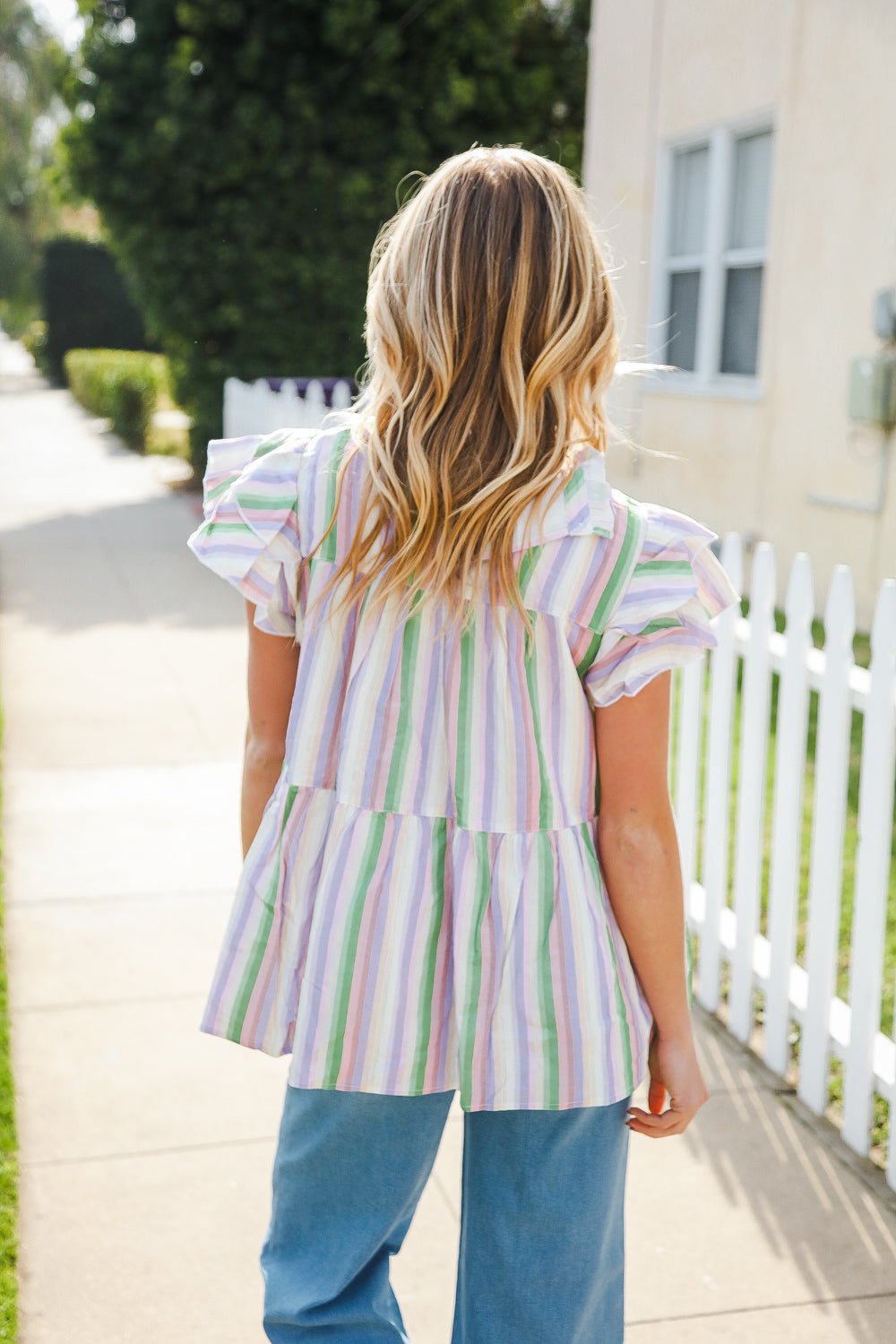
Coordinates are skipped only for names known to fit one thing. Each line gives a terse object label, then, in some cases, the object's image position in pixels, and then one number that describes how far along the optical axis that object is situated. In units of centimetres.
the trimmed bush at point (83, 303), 3397
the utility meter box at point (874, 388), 766
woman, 154
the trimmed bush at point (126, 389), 1950
